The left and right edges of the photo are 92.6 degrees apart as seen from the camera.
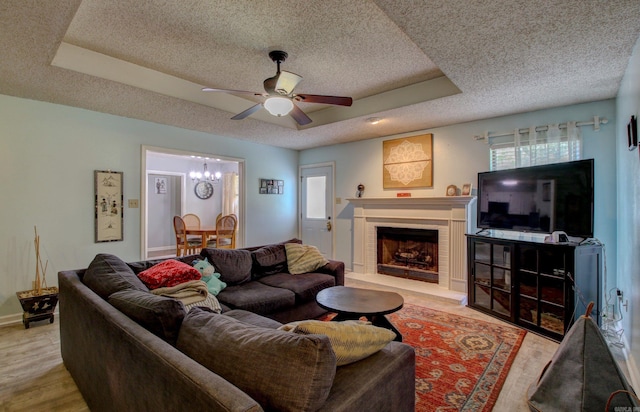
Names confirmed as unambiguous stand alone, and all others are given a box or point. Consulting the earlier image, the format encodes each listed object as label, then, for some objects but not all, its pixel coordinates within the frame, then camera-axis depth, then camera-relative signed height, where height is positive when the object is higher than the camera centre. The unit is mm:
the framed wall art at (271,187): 5574 +360
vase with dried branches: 3035 -957
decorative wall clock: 8289 +450
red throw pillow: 2303 -538
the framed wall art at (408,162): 4465 +674
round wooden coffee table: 2322 -784
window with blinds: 3309 +691
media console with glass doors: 2695 -730
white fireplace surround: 4059 -253
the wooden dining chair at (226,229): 5531 -425
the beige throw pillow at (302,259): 3561 -630
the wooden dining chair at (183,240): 5715 -676
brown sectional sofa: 894 -533
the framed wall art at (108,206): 3734 -7
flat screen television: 2795 +79
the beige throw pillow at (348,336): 1122 -504
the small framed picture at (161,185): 7891 +532
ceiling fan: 2523 +957
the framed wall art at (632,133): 2070 +526
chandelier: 7835 +804
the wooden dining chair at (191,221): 6991 -354
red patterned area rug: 1927 -1199
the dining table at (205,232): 5567 -486
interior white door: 5738 -19
